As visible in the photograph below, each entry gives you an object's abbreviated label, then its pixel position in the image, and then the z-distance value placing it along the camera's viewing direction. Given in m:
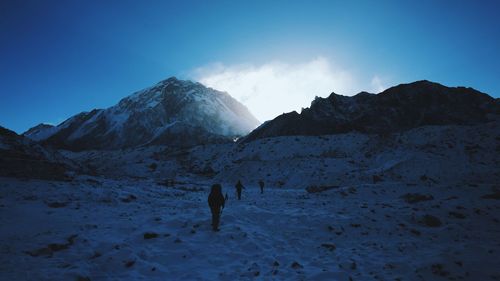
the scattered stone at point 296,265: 8.78
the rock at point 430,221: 13.82
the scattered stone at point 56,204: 15.87
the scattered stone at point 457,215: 14.86
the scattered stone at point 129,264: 8.36
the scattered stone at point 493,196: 17.70
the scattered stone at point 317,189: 27.85
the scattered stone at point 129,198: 19.60
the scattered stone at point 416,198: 18.69
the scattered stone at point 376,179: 31.40
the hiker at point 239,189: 23.22
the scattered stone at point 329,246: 10.70
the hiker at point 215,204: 12.08
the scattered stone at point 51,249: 8.74
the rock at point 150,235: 10.77
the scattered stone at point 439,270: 8.41
